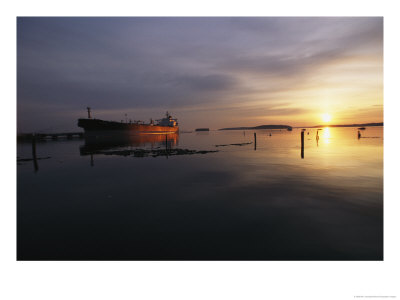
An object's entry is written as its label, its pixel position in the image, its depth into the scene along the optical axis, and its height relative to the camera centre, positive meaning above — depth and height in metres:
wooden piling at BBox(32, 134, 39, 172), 20.70 -1.60
